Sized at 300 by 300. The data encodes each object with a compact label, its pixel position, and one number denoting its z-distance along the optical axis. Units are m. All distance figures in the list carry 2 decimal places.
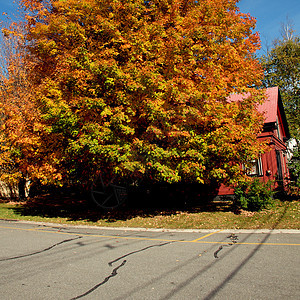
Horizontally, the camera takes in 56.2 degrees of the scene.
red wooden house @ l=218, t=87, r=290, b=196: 18.38
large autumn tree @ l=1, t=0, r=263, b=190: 11.55
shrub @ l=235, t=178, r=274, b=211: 13.38
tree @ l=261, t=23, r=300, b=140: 35.22
